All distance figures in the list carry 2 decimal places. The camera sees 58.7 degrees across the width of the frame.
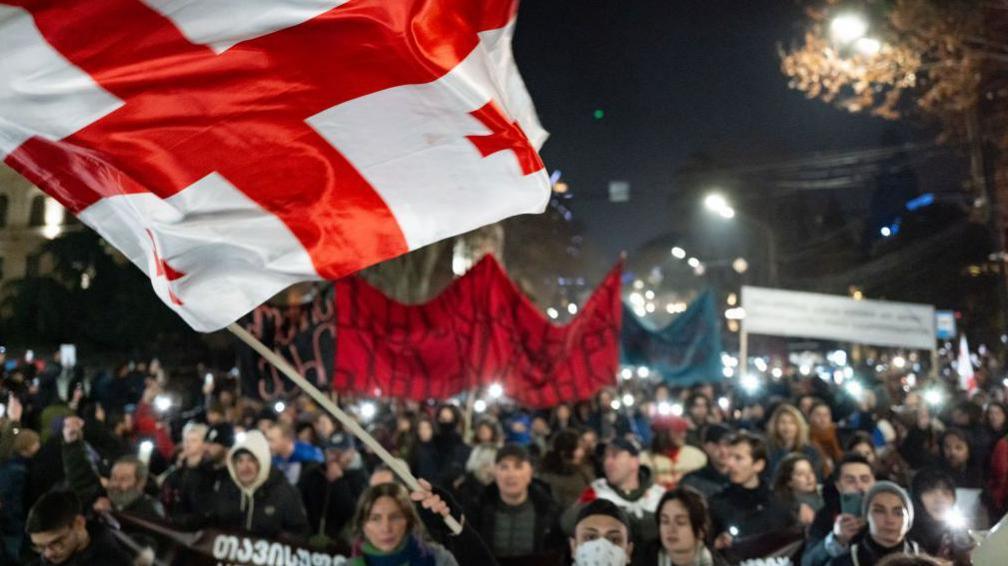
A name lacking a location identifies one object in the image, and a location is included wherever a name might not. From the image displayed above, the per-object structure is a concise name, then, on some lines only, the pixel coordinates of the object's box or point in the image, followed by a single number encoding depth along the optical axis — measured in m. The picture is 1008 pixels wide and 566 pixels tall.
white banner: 15.04
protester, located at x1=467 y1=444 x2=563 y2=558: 5.82
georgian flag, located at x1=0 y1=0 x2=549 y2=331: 3.36
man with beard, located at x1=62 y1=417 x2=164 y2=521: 6.25
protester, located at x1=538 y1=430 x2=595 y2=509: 7.39
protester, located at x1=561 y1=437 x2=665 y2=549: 5.96
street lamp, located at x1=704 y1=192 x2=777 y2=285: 18.23
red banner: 9.40
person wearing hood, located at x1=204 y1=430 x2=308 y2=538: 6.12
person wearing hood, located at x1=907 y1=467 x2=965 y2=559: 5.55
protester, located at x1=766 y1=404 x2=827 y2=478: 7.93
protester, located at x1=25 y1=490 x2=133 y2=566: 4.34
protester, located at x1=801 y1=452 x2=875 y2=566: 4.79
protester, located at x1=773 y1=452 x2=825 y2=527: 6.26
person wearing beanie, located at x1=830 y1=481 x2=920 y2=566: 4.48
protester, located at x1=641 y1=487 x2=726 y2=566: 4.46
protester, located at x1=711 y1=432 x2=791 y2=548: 5.97
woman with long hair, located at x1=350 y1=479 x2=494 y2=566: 4.46
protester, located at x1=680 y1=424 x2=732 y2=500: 7.55
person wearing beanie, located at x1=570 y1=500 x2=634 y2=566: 4.35
